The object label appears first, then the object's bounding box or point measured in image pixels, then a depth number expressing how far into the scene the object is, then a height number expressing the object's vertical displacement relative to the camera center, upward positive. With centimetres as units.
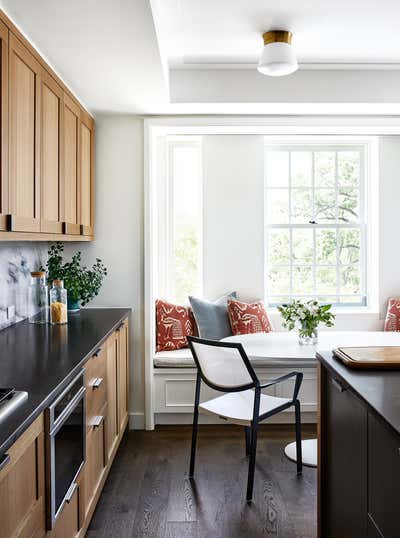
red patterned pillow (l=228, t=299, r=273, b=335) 405 -44
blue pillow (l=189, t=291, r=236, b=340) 406 -44
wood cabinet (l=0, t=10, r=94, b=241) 206 +57
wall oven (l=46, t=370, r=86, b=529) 162 -65
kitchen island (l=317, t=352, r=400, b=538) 133 -58
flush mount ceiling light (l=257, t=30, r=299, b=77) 288 +118
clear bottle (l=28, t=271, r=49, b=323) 307 -20
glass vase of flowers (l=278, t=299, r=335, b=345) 322 -34
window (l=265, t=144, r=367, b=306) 457 +37
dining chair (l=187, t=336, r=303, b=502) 271 -69
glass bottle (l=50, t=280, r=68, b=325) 302 -24
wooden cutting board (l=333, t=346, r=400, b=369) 177 -33
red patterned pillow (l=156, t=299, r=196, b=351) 403 -50
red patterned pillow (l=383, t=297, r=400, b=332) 428 -44
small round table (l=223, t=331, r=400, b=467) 293 -51
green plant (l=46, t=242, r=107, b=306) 339 -8
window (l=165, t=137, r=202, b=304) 445 +35
